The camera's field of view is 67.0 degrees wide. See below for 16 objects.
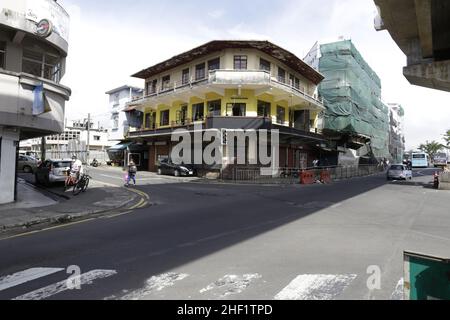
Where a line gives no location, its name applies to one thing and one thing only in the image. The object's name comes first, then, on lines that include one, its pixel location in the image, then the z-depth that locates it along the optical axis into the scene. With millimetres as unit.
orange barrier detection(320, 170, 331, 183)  26962
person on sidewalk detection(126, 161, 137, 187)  21386
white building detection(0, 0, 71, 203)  12492
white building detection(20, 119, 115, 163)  54188
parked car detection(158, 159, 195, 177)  29781
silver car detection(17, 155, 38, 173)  31142
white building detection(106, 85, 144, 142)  52003
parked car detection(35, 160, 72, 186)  19625
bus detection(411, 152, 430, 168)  63250
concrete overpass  8781
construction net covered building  39031
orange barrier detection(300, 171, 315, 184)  25394
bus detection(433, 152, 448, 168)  66788
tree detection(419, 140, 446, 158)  99688
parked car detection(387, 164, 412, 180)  30000
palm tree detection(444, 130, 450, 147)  53444
